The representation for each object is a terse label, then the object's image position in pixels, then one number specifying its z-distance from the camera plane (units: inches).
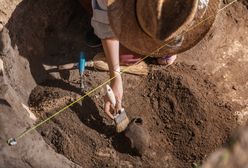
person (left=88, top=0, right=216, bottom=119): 76.2
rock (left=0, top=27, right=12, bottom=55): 87.0
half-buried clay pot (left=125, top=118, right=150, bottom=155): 86.9
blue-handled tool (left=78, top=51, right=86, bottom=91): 96.0
